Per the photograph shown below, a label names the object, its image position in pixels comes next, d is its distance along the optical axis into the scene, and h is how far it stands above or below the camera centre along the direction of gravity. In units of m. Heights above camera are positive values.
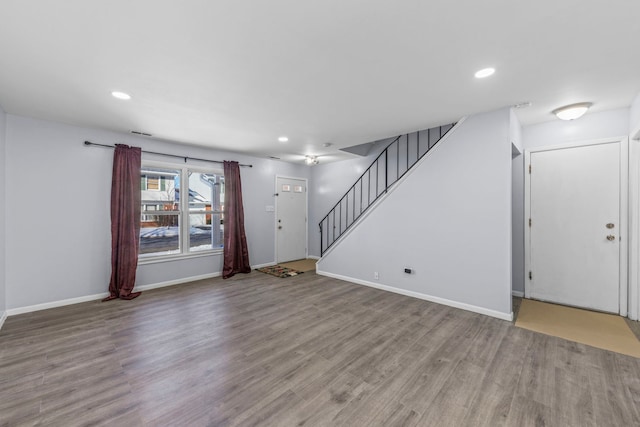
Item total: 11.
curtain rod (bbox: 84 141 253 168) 3.92 +1.09
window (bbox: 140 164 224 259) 4.63 +0.06
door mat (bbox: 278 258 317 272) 6.10 -1.27
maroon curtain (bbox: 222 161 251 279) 5.41 -0.27
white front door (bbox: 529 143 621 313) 3.40 -0.15
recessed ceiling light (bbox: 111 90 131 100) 2.75 +1.30
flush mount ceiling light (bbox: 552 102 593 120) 3.10 +1.29
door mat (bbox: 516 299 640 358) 2.65 -1.31
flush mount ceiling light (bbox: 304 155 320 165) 6.11 +1.33
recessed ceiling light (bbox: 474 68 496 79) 2.32 +1.32
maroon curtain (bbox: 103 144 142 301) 4.06 -0.13
